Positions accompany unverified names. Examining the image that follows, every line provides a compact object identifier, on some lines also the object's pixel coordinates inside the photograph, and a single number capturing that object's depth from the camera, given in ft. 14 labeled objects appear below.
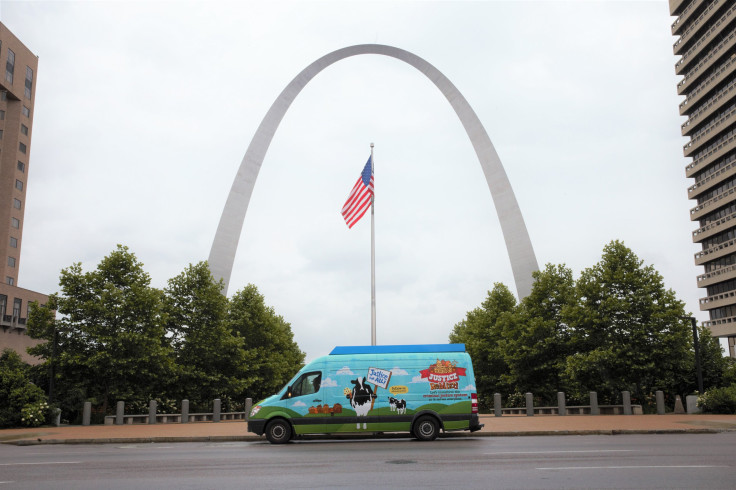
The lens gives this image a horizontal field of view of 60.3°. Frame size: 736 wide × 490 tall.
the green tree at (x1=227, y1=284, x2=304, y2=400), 156.15
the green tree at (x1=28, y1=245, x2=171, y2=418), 108.06
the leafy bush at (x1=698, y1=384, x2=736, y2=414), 91.97
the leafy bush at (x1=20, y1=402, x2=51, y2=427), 89.97
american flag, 114.32
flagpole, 105.81
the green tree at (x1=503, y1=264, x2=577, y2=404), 134.51
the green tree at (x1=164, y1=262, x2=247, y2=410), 127.75
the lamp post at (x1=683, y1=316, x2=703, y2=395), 104.56
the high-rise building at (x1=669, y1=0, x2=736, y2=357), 226.38
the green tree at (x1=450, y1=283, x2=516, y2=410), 156.92
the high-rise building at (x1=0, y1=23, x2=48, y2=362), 243.19
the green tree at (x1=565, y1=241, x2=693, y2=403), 112.16
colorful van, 61.93
